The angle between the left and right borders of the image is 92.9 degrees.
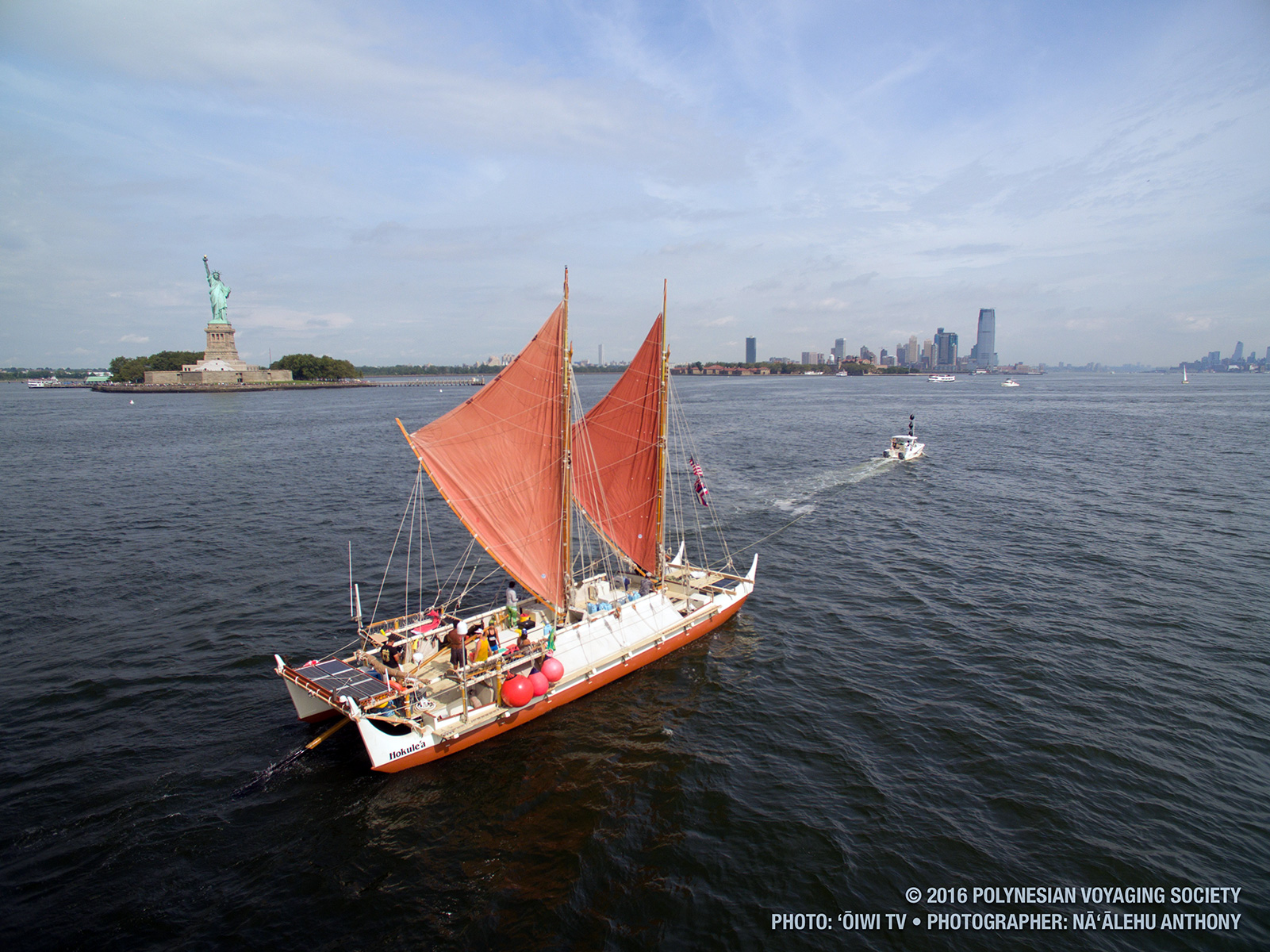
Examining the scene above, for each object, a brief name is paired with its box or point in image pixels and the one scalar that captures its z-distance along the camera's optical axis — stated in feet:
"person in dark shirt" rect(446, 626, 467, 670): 60.64
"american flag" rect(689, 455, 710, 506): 90.43
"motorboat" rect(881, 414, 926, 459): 206.69
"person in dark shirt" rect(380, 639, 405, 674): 60.29
